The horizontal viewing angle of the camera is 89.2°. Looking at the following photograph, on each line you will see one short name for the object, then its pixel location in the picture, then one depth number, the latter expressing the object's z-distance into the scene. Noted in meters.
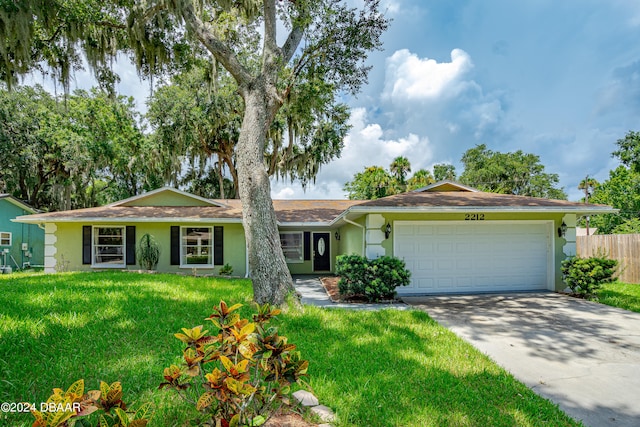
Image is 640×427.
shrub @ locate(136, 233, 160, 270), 11.36
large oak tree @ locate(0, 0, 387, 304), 6.48
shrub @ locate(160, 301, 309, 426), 1.84
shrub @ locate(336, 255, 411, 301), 7.61
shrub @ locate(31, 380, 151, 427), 1.30
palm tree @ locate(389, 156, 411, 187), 21.84
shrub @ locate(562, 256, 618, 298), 7.88
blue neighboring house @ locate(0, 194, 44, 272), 15.91
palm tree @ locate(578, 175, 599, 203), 34.26
